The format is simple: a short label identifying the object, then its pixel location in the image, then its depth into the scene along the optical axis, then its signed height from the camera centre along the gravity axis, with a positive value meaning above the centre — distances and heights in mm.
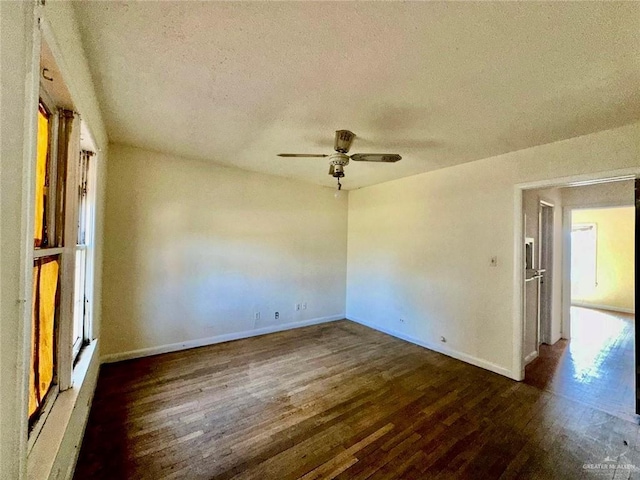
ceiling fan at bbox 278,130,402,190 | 2258 +740
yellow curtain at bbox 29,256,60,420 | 1292 -484
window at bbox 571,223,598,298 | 6539 -330
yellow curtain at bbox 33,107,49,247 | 1329 +330
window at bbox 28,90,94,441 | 1333 -109
